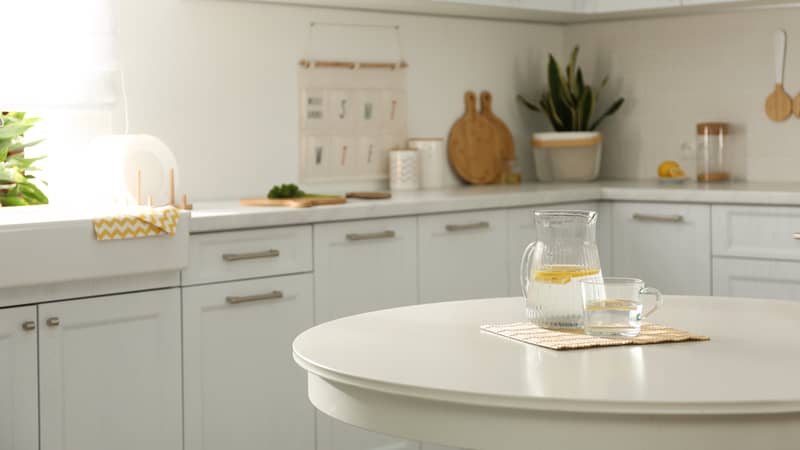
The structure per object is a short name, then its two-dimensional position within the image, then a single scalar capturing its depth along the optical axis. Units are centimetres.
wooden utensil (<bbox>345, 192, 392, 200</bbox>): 369
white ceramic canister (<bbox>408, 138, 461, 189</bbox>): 440
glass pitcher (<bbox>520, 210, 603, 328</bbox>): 166
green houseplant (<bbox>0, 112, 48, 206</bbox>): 326
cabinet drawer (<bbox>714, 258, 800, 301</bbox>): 364
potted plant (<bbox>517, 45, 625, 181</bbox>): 467
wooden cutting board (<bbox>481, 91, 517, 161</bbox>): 472
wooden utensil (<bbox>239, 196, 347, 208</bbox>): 331
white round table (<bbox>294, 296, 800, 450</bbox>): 124
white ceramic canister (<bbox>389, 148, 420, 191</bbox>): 427
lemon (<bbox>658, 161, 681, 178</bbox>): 445
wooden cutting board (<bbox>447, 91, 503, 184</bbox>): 461
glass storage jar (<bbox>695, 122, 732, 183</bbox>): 449
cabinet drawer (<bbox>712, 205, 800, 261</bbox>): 363
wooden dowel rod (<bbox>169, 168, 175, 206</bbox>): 324
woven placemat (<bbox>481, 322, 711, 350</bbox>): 158
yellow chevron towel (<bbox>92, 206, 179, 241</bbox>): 271
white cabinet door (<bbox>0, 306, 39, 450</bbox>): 261
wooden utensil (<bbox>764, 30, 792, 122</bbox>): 434
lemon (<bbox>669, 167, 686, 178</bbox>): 441
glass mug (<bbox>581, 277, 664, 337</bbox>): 160
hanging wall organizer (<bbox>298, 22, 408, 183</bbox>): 407
